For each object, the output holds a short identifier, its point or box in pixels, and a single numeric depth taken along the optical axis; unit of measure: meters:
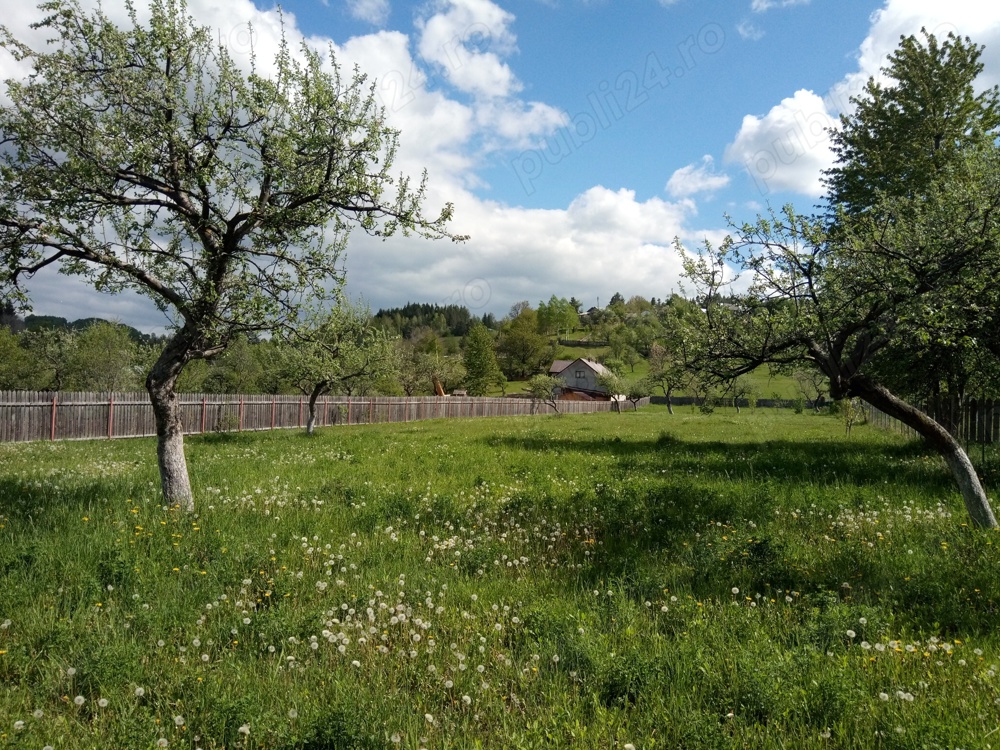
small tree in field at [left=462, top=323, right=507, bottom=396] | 84.50
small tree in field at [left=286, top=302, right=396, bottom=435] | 23.16
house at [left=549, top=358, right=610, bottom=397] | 111.94
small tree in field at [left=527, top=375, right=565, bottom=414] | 64.94
